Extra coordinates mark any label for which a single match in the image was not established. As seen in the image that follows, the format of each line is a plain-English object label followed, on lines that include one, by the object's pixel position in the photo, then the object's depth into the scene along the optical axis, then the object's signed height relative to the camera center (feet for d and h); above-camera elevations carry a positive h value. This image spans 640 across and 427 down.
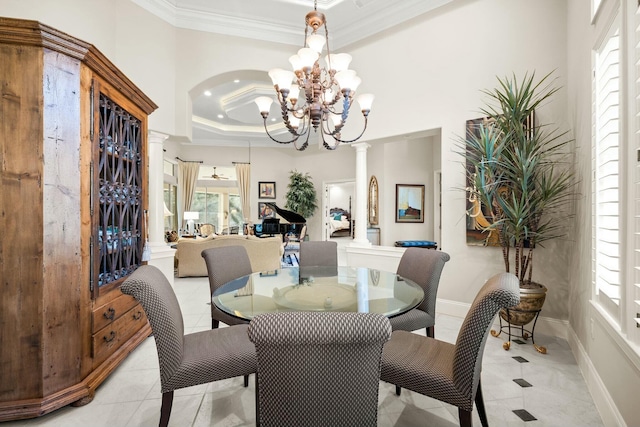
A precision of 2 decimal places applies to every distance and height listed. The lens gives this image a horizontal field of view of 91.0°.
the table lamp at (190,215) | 28.04 -0.39
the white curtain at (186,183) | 30.50 +2.68
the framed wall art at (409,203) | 24.40 +0.63
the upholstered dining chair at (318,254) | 11.18 -1.55
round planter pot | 8.83 -2.63
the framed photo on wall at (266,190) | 33.01 +2.20
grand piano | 28.25 -1.24
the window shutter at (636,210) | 4.90 +0.03
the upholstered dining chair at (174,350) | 4.82 -2.47
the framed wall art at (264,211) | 32.68 -0.02
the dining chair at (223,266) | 8.41 -1.55
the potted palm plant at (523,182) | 8.87 +0.86
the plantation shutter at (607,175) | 6.00 +0.75
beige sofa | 18.79 -2.36
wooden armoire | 5.74 -0.20
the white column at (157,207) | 12.88 +0.15
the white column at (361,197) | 15.06 +0.68
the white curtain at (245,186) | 32.40 +2.56
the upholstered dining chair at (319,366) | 2.92 -1.55
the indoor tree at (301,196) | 30.73 +1.46
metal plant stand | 8.90 -3.84
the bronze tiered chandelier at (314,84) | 8.34 +3.55
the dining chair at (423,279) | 7.28 -1.79
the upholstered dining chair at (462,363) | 4.41 -2.48
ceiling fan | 31.82 +3.61
